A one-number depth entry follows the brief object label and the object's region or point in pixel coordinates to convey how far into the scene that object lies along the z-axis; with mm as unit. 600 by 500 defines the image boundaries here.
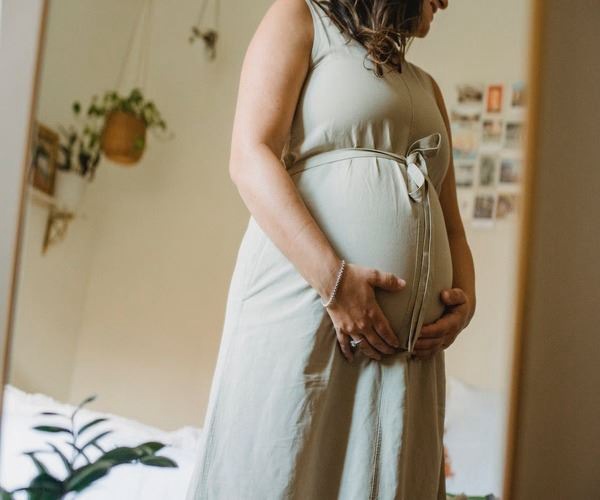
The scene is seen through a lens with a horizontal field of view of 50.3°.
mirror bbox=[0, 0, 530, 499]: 1016
